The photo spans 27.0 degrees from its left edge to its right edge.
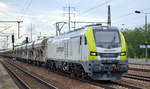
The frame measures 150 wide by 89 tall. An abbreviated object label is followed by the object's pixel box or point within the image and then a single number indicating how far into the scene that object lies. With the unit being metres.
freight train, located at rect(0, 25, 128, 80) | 17.73
